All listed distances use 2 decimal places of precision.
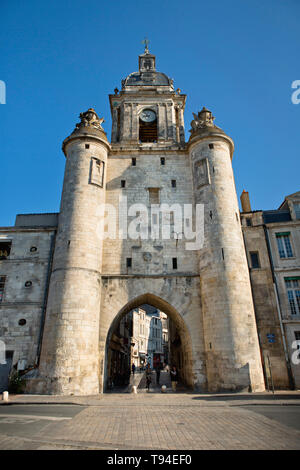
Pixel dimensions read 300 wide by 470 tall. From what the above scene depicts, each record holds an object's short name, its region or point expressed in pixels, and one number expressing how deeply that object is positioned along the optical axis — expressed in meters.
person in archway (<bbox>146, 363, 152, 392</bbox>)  15.52
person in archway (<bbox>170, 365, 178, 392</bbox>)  15.39
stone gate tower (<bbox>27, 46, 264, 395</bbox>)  13.77
